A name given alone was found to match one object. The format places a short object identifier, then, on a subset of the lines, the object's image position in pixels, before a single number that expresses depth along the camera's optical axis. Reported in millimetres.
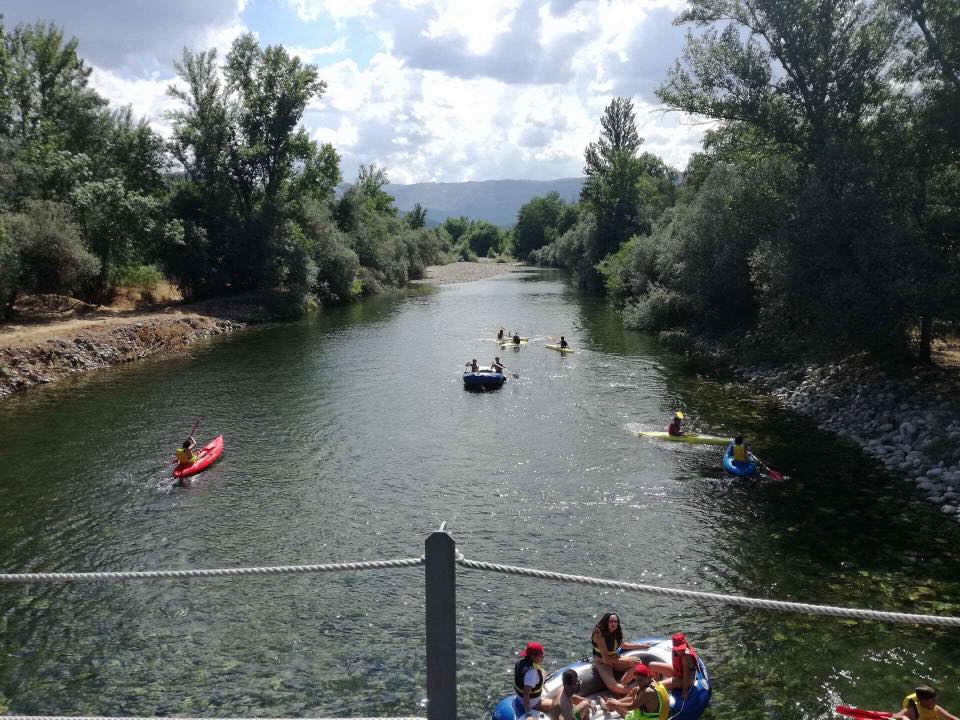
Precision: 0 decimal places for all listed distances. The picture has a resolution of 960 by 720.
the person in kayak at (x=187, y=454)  19875
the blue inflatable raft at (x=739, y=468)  19250
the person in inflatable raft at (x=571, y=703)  8680
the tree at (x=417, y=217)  143500
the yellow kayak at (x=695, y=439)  22125
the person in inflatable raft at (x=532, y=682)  8680
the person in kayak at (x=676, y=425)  22500
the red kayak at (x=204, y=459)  19750
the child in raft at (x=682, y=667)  9477
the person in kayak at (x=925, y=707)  8406
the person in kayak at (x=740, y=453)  19500
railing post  3598
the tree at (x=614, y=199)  70062
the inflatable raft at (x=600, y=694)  8953
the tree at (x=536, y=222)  140125
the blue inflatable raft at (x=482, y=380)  30375
